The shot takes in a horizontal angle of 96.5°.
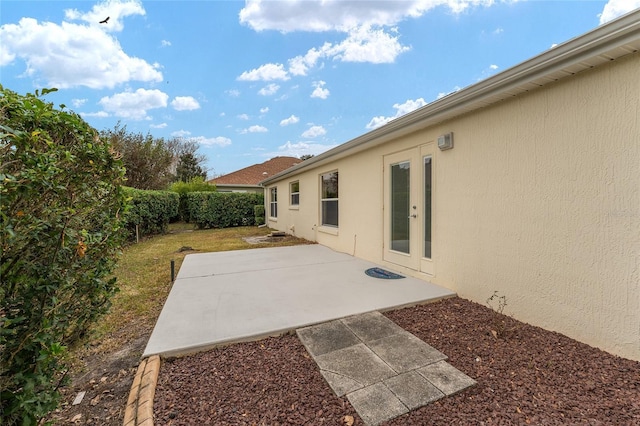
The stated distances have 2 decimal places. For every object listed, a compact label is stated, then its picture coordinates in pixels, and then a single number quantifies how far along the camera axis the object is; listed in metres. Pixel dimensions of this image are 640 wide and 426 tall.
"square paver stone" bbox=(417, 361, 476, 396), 2.12
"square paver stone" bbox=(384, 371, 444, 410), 1.99
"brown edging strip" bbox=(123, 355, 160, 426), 1.88
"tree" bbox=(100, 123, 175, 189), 18.72
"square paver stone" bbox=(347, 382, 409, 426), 1.86
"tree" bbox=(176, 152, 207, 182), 31.25
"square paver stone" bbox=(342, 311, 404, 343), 2.96
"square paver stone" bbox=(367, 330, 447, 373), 2.44
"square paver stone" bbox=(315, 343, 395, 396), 2.28
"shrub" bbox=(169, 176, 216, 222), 17.64
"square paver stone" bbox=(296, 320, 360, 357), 2.72
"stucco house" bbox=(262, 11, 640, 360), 2.47
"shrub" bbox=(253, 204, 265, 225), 16.55
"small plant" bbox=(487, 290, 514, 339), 2.96
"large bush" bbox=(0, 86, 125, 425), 1.35
